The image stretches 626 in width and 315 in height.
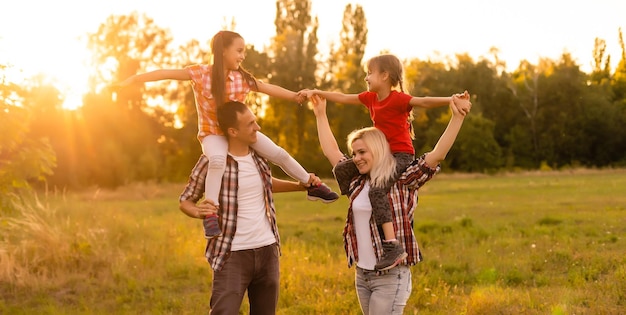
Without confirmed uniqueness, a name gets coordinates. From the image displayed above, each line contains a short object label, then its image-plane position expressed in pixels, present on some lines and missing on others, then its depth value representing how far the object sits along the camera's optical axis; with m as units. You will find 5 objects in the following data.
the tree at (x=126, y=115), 43.41
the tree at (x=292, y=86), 52.09
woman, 4.59
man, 4.73
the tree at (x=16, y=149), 9.41
